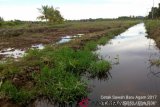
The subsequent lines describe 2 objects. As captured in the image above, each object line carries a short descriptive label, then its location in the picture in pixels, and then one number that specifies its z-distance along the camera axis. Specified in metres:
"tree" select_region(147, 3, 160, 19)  29.87
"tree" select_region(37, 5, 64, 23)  24.35
